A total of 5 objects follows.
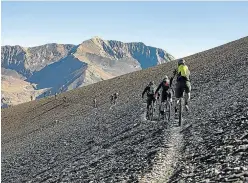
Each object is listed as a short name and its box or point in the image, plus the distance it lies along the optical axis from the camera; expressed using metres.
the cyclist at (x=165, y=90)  26.86
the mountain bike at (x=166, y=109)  27.42
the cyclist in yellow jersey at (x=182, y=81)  22.95
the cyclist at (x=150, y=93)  30.67
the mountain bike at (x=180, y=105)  23.88
